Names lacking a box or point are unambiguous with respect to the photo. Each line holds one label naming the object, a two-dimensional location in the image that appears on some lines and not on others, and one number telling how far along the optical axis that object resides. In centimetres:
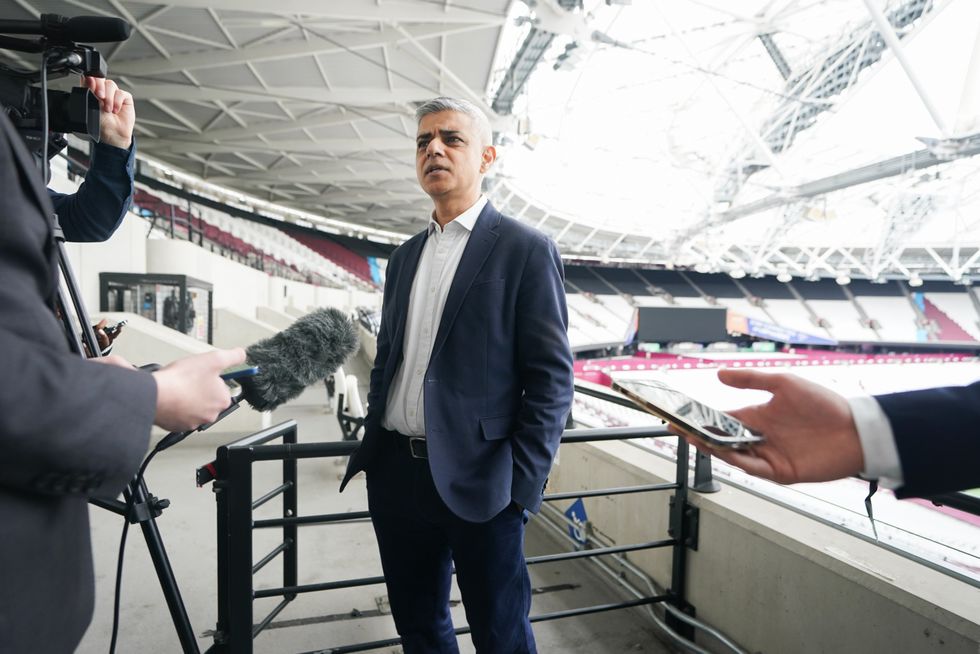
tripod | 112
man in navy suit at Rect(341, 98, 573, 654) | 135
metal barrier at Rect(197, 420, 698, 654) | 163
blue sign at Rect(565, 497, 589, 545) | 305
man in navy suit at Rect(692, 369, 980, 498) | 79
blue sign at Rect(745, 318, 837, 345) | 2878
